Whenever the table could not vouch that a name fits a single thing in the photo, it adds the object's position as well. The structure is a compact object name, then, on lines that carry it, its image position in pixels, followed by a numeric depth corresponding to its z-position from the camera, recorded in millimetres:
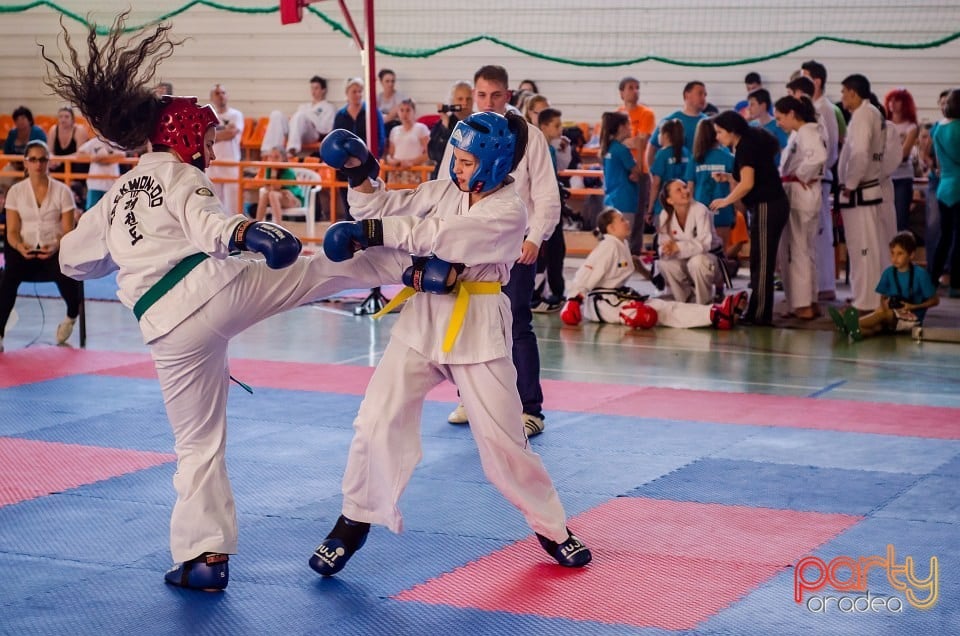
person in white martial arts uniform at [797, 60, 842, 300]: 11094
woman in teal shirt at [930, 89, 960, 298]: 11586
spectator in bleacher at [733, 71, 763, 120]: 13828
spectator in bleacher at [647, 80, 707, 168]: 12531
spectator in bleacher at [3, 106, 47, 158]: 15641
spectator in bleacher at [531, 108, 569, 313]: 10086
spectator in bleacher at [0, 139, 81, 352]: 8984
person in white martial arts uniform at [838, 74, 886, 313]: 10156
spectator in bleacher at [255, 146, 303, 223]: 14758
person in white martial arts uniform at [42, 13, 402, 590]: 3998
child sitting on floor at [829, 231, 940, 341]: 9695
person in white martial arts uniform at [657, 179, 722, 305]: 10570
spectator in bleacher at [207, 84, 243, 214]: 15273
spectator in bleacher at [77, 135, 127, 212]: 14500
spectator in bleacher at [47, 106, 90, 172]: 15477
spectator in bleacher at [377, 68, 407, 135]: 15573
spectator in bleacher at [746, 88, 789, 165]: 12090
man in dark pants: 5969
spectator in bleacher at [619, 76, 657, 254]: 13391
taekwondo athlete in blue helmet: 4051
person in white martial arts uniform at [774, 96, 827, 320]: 10258
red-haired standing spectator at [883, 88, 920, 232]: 12242
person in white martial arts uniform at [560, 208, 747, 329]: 10150
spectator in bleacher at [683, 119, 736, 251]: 11438
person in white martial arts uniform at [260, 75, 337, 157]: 15961
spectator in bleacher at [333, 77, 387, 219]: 14055
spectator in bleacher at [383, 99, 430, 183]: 14211
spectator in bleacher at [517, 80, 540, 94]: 15209
